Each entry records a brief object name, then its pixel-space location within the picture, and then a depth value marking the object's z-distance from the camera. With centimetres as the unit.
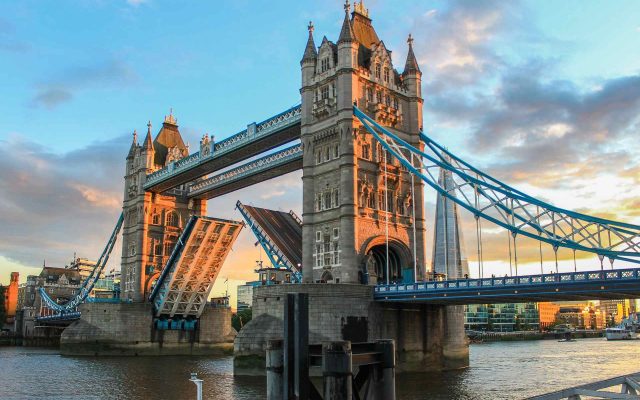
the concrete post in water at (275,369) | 1538
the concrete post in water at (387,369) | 1555
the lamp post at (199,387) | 2127
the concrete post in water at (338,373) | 1467
